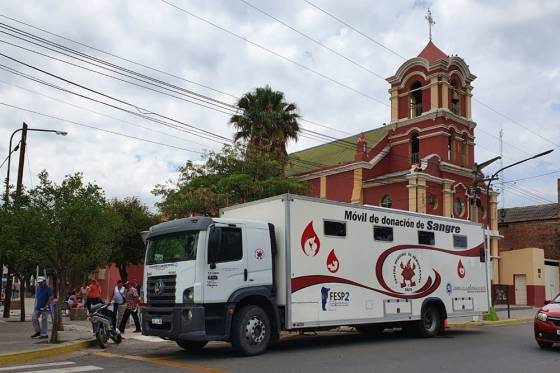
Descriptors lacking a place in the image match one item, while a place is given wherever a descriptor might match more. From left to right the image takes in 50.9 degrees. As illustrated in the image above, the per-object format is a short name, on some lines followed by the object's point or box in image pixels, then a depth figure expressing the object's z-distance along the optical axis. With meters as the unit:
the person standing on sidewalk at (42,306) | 15.74
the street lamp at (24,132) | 24.05
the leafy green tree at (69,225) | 14.09
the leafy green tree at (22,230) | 13.77
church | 40.47
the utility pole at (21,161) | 23.97
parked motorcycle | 14.36
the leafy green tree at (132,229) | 36.50
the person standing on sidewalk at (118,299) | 18.20
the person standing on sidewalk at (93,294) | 21.16
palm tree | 34.53
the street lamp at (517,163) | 25.31
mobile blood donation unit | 12.17
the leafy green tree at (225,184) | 25.39
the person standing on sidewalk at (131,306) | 18.23
